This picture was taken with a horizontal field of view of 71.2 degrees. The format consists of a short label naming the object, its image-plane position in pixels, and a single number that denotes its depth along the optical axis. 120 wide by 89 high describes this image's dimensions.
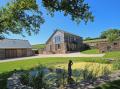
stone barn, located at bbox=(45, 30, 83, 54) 24.54
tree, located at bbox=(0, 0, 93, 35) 5.32
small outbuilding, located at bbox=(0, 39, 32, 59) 21.12
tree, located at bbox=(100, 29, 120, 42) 21.64
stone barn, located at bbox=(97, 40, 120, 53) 19.85
